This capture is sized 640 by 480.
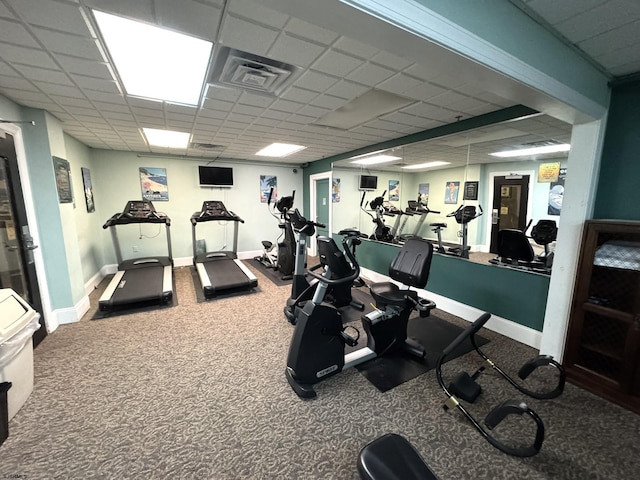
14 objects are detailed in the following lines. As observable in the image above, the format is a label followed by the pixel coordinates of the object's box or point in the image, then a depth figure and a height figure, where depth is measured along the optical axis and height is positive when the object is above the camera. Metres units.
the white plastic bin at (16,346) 1.75 -1.03
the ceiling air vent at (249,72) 1.88 +1.01
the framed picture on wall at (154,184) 5.43 +0.32
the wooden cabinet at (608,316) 1.91 -0.90
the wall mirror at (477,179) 3.06 +0.31
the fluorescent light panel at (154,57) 1.58 +1.01
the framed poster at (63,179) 3.02 +0.24
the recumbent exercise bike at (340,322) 2.06 -1.06
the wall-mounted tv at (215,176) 5.89 +0.53
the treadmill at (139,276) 3.60 -1.29
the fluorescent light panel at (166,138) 3.82 +0.97
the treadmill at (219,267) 4.16 -1.28
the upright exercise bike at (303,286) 3.22 -1.16
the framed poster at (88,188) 4.41 +0.19
